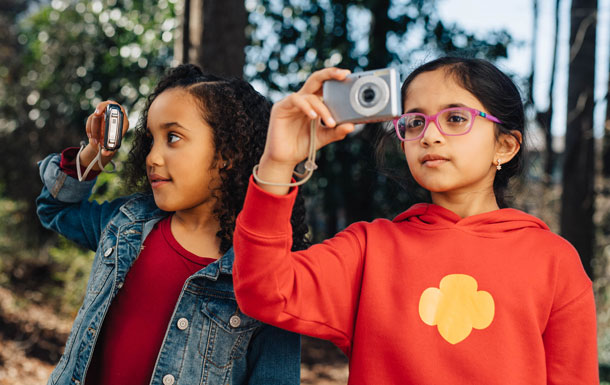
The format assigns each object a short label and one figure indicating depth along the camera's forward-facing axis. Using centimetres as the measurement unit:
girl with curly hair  161
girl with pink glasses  123
